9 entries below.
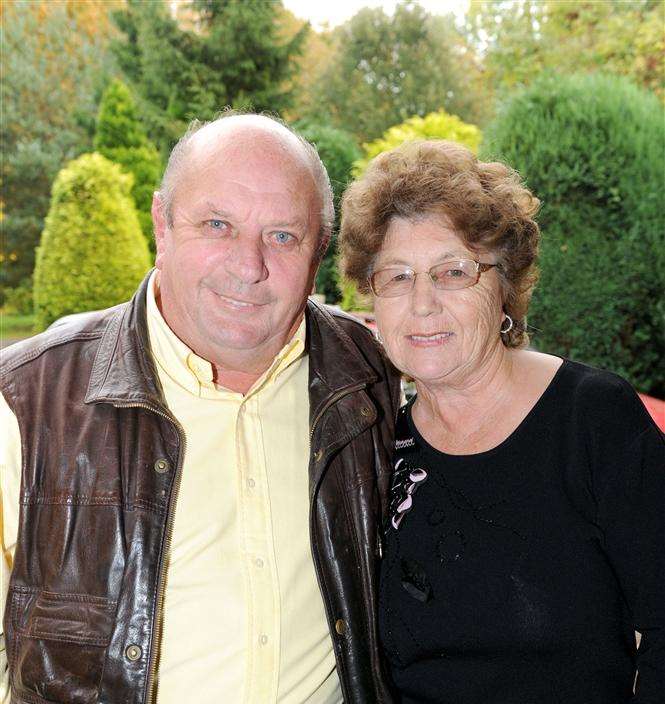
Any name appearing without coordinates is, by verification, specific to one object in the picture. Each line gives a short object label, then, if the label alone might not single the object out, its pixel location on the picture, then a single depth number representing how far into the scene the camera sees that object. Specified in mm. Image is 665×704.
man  1690
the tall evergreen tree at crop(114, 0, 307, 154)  13312
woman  1744
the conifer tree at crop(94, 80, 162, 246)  11508
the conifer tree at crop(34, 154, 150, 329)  8242
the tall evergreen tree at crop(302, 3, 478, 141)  17562
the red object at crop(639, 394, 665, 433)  3122
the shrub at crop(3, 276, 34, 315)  9820
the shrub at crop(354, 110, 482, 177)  7414
